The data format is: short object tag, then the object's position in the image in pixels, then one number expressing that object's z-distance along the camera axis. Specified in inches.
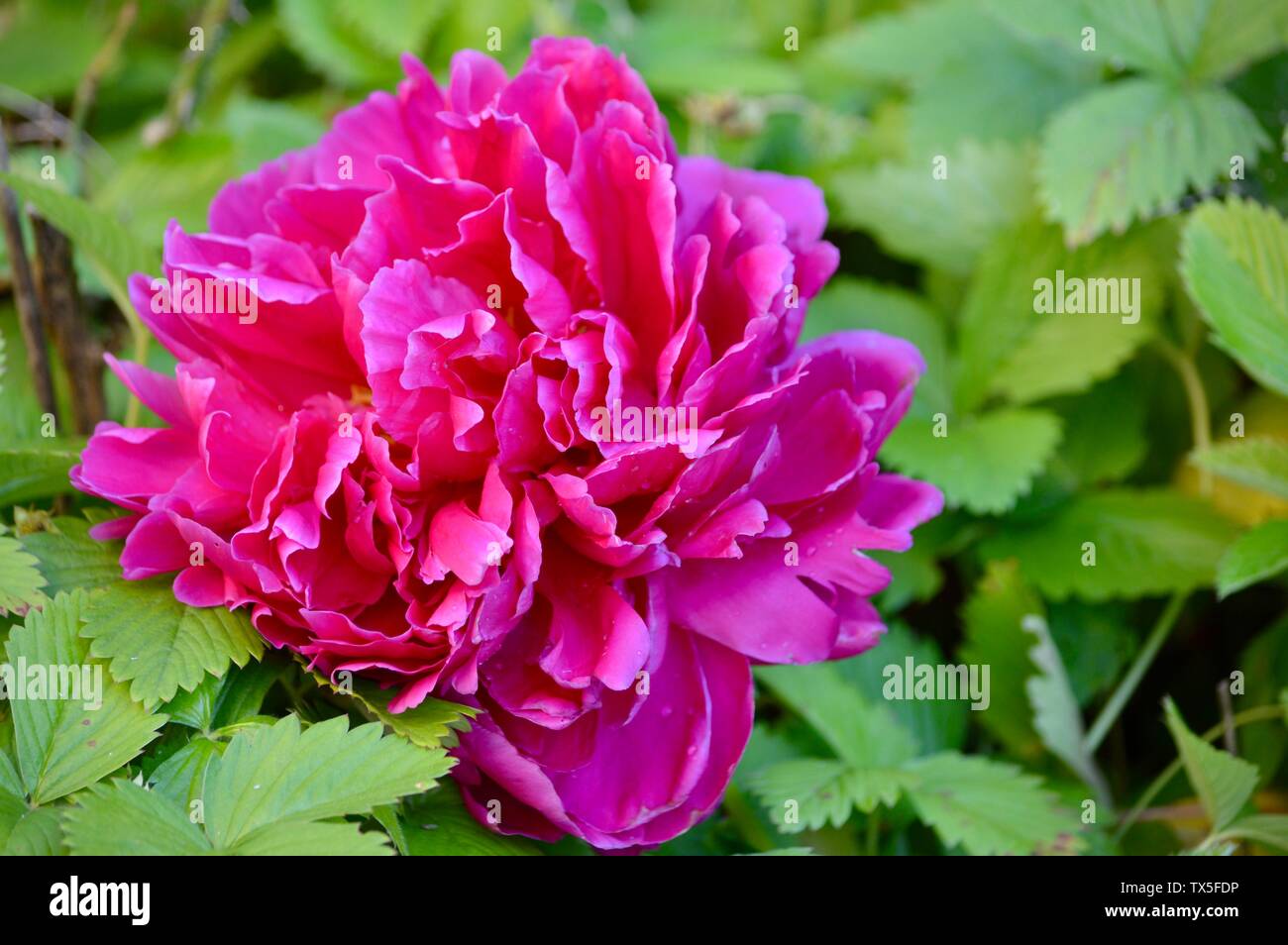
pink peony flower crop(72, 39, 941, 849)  23.9
